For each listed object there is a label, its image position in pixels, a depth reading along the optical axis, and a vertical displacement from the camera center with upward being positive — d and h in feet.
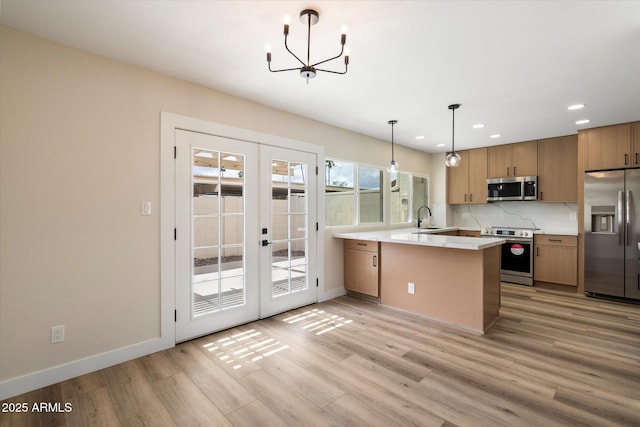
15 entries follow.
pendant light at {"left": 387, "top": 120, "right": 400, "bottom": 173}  13.15 +1.95
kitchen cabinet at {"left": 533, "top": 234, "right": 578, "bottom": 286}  14.94 -2.38
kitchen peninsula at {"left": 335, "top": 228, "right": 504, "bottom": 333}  10.11 -2.33
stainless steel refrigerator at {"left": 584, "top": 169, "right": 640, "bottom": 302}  12.98 -0.94
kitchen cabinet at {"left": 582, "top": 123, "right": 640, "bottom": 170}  13.33 +2.97
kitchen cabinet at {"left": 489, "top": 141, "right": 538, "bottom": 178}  16.89 +3.07
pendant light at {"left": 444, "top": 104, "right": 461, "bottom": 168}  10.99 +1.92
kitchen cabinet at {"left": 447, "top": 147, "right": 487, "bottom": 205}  18.79 +2.15
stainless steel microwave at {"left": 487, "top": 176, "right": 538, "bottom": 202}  16.79 +1.39
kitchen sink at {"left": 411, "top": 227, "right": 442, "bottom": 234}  15.81 -1.00
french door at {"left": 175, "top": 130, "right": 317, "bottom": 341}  9.44 -0.69
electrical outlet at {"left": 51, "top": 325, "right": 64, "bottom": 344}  7.22 -2.92
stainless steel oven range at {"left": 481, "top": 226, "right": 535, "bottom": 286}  16.14 -2.38
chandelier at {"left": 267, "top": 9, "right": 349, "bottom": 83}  6.13 +4.01
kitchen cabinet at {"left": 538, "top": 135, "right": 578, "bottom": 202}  15.70 +2.31
